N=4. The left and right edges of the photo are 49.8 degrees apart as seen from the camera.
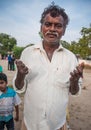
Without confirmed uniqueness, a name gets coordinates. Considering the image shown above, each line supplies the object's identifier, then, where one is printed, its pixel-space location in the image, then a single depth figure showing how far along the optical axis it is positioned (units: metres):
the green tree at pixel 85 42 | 13.32
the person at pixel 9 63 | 7.54
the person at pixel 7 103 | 1.45
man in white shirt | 0.85
